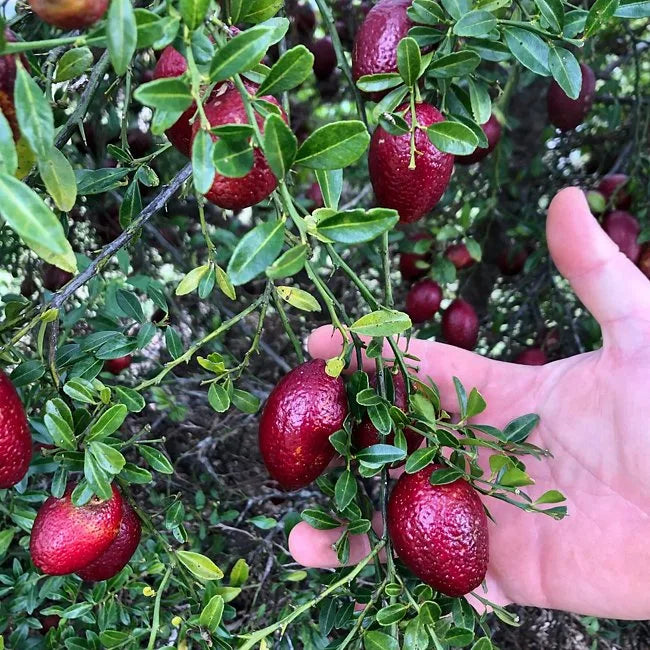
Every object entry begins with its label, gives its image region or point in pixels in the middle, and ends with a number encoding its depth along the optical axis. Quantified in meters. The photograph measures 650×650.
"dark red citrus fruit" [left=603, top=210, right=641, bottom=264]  0.43
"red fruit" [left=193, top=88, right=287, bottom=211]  0.20
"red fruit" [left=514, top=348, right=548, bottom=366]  0.47
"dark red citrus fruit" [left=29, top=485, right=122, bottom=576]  0.25
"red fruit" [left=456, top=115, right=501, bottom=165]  0.37
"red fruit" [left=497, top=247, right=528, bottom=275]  0.52
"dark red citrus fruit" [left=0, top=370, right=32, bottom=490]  0.23
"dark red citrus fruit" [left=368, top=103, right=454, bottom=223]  0.25
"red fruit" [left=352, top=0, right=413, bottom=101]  0.25
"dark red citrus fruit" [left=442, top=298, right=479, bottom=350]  0.46
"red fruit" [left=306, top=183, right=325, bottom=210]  0.46
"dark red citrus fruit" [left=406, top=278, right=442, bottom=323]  0.45
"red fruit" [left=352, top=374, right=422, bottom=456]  0.27
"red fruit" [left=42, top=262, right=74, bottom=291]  0.41
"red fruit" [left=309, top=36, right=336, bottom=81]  0.48
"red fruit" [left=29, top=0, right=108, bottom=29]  0.17
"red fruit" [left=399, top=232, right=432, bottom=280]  0.46
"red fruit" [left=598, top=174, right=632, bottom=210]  0.47
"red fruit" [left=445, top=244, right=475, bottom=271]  0.45
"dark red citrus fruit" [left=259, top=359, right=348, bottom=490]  0.27
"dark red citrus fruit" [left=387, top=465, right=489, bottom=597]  0.25
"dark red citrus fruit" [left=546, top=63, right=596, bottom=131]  0.44
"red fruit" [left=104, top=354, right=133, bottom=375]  0.38
